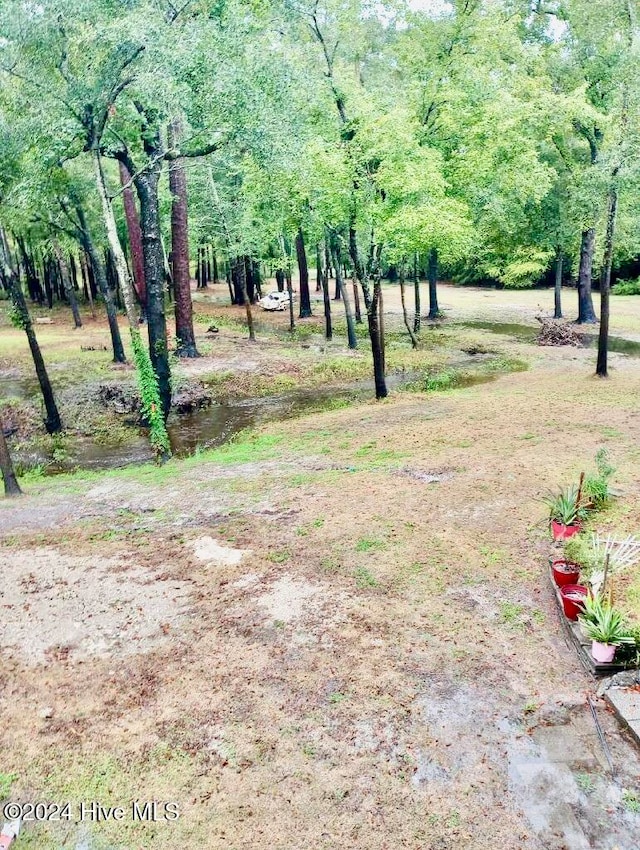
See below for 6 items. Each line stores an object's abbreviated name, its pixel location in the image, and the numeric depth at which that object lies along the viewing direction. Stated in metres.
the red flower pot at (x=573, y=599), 5.86
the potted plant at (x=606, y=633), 5.23
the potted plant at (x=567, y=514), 7.54
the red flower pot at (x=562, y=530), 7.50
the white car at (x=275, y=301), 37.19
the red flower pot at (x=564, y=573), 6.30
